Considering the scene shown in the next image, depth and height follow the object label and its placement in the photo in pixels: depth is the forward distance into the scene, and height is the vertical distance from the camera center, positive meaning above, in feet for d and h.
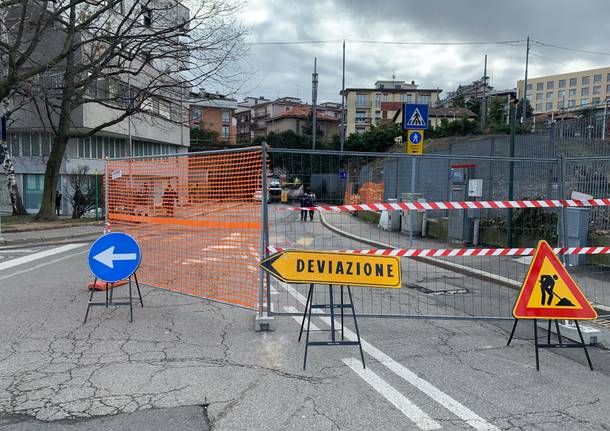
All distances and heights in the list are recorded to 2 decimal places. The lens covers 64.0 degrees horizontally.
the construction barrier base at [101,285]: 25.83 -5.75
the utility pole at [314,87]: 163.63 +34.48
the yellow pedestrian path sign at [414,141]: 40.01 +3.56
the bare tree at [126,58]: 59.77 +16.13
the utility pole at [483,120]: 175.22 +24.24
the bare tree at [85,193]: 81.05 -2.42
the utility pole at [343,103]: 154.51 +25.35
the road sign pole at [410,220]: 35.83 -2.64
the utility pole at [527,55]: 182.45 +50.55
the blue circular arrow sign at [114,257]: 20.88 -3.35
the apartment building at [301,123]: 312.71 +40.06
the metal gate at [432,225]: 20.30 -2.76
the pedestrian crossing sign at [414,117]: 39.52 +5.45
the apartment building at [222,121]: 289.33 +39.21
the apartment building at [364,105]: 329.11 +53.06
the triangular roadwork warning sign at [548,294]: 16.44 -3.65
